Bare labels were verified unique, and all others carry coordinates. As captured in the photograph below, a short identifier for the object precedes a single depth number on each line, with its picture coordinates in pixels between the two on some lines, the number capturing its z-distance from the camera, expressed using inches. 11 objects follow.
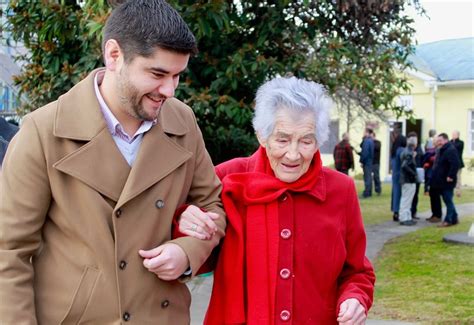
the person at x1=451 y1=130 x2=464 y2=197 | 539.2
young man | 80.1
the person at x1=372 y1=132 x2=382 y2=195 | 686.1
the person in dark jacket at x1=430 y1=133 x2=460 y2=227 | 460.1
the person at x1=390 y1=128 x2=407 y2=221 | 491.8
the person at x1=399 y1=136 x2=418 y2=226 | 478.0
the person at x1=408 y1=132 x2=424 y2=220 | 497.0
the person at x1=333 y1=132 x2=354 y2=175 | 638.5
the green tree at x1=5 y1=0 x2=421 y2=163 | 241.3
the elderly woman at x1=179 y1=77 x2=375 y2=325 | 93.1
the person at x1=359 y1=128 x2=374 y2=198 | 671.1
